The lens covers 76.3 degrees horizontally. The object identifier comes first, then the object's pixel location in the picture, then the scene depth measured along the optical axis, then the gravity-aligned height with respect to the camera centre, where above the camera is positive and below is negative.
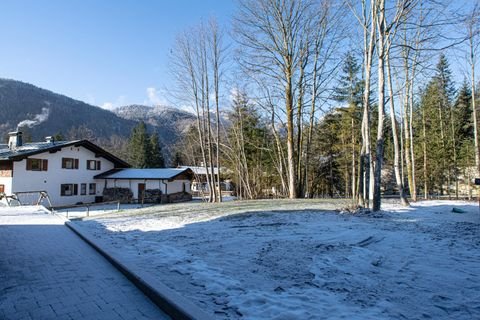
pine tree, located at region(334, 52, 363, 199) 25.74 +5.95
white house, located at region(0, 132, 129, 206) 24.05 +1.07
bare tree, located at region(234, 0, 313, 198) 16.83 +7.03
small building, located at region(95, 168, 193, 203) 29.80 -0.59
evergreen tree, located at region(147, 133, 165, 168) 49.19 +4.04
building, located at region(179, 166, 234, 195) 35.98 -0.58
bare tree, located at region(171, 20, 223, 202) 20.97 +5.70
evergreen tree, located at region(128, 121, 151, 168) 48.31 +5.03
